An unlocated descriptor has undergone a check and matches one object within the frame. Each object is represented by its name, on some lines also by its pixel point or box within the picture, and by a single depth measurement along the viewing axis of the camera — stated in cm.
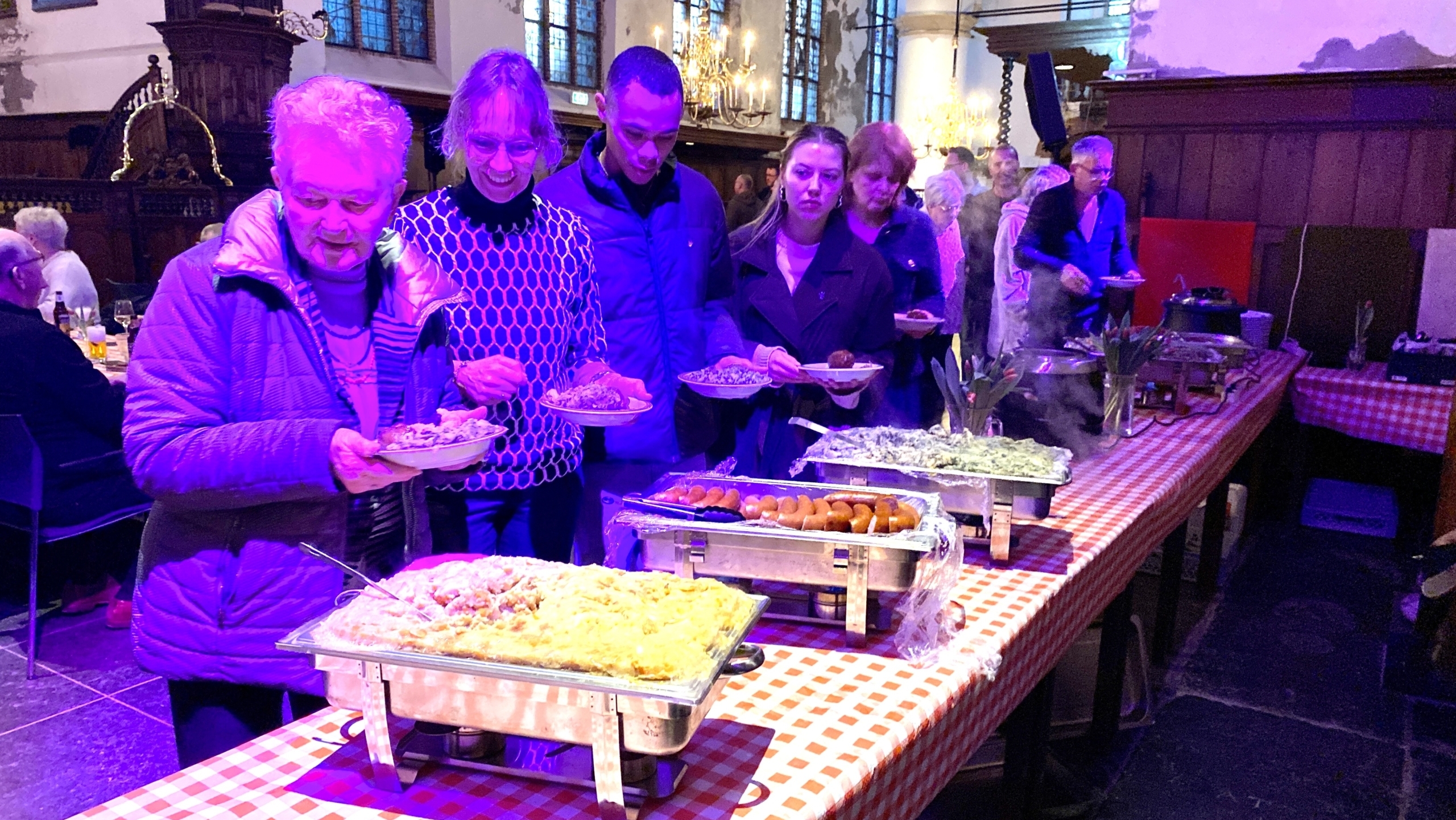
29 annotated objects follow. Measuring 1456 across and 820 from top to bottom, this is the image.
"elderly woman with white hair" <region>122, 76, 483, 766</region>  136
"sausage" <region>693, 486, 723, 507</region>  176
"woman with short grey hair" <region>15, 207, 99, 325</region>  529
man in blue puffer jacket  243
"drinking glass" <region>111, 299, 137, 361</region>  499
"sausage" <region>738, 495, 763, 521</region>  175
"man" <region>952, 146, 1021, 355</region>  673
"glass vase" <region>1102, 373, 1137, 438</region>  331
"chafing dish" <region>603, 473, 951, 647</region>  163
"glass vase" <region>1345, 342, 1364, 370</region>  520
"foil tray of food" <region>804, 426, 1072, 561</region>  206
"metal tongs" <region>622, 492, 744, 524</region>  173
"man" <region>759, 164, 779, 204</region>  1256
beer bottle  493
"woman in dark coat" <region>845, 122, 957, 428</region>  318
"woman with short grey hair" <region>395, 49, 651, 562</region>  194
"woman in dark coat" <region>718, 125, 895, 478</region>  269
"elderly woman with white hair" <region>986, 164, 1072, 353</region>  556
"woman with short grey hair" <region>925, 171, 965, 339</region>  525
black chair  324
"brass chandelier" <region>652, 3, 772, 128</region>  937
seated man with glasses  335
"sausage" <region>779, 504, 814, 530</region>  170
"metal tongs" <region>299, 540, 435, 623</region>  125
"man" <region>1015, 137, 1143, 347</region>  477
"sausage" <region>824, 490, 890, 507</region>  180
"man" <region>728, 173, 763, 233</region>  1105
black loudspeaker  613
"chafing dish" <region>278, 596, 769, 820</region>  110
